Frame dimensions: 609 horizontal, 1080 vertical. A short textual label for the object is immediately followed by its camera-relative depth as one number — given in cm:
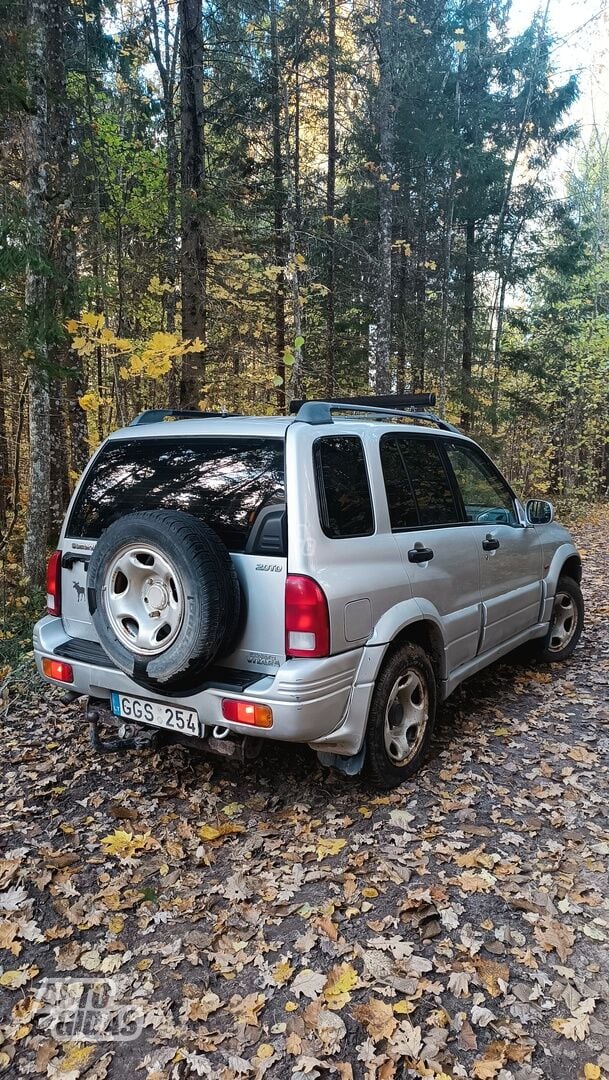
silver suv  281
